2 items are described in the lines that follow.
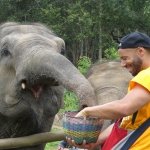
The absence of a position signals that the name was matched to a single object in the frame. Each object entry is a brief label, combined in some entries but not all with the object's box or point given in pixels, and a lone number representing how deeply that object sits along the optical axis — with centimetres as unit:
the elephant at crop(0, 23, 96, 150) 299
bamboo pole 361
